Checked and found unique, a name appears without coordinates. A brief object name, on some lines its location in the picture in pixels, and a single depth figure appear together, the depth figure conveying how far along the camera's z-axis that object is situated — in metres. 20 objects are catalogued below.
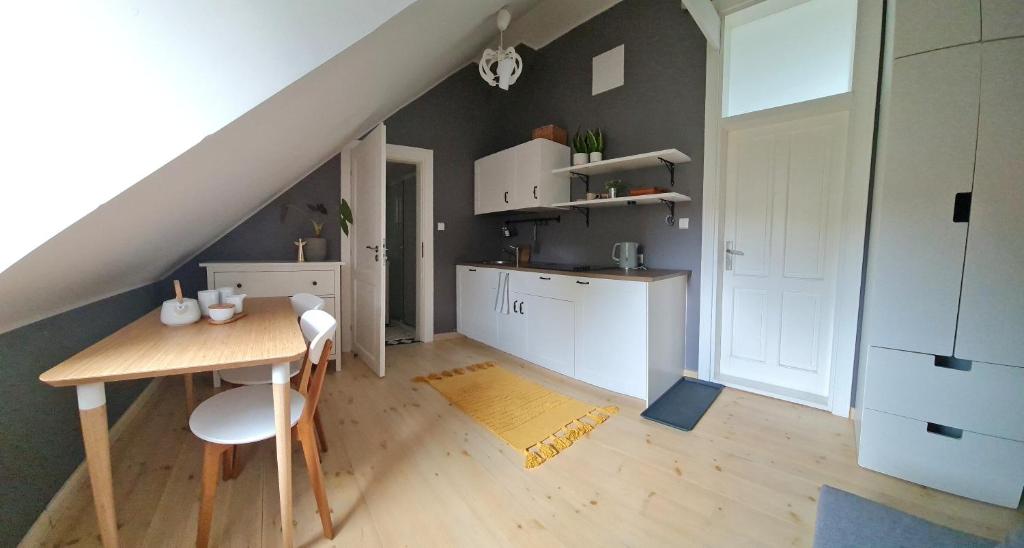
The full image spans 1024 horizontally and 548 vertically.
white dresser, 2.61
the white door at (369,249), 2.69
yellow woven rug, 1.91
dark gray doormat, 2.12
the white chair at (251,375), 1.58
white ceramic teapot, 1.45
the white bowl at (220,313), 1.50
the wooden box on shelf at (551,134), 3.37
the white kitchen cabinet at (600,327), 2.31
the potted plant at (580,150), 3.11
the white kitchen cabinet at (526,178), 3.26
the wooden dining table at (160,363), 0.95
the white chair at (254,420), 1.16
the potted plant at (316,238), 3.08
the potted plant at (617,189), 2.84
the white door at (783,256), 2.29
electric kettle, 2.89
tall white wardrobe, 1.39
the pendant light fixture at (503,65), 2.61
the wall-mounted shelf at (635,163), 2.58
